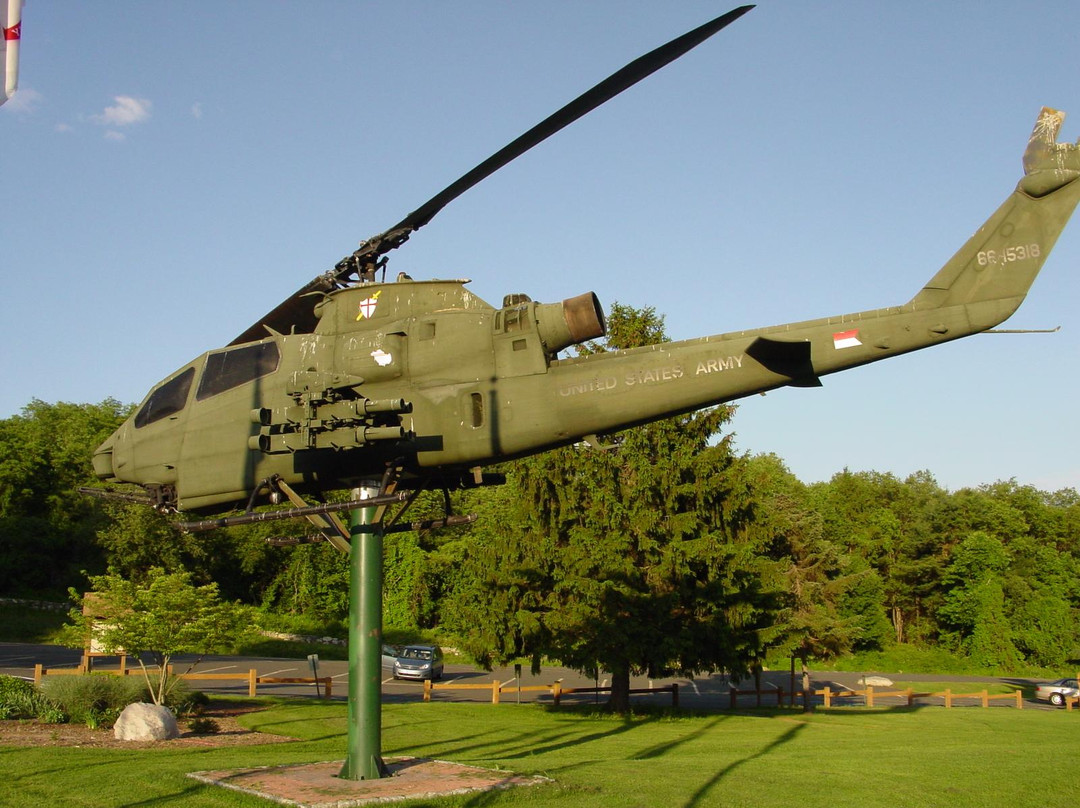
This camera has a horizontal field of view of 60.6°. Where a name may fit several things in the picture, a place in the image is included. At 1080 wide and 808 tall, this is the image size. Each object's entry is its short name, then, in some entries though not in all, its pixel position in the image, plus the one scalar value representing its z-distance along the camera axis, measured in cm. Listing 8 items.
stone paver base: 1045
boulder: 1829
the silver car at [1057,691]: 3966
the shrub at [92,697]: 2019
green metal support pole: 1159
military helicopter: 1067
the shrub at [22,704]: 2042
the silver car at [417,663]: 4044
